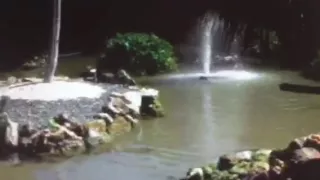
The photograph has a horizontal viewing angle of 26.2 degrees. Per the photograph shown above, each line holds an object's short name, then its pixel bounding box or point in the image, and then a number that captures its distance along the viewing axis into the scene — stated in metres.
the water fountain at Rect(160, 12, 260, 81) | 14.20
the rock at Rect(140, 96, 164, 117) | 10.06
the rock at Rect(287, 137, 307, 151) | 6.48
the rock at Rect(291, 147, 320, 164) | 5.28
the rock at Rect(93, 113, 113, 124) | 9.00
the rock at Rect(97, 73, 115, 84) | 12.23
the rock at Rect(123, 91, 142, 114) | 9.84
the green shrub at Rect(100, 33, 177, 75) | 14.52
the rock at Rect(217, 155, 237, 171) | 6.91
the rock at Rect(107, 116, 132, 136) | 9.00
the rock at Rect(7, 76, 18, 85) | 11.87
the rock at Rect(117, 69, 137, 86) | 11.89
